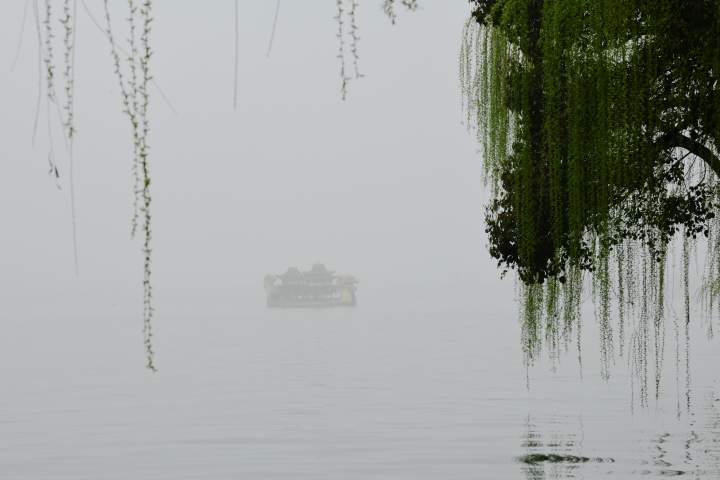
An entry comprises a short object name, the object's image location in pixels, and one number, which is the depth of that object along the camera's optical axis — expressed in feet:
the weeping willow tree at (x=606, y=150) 54.54
